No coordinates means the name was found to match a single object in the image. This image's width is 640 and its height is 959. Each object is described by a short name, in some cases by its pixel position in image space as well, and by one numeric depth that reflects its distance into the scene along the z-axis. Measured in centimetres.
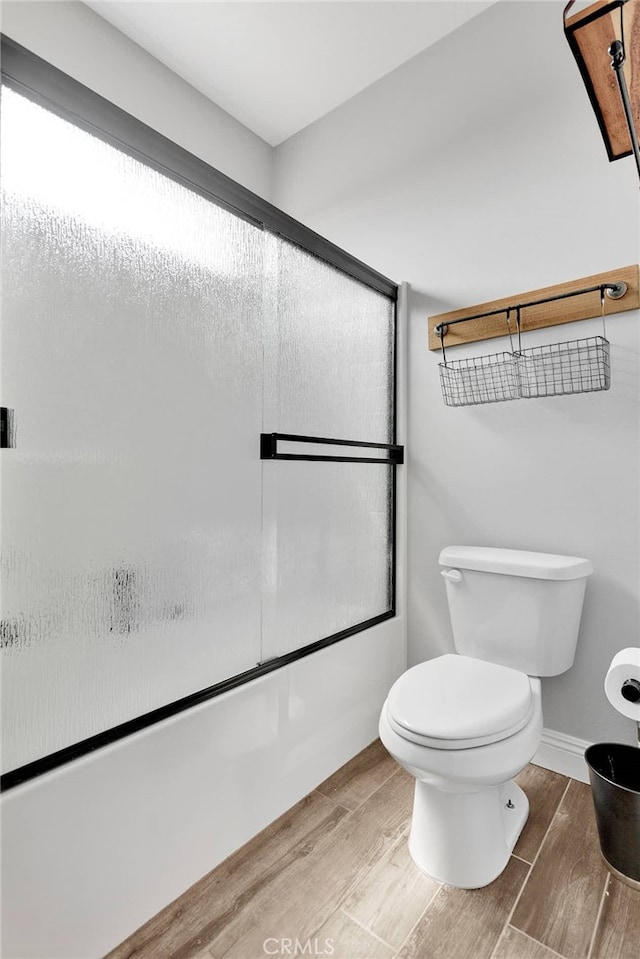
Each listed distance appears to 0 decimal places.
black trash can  123
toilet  121
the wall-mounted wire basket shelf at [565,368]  161
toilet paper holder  129
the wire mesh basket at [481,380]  181
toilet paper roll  129
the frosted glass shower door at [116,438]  99
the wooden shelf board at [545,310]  160
